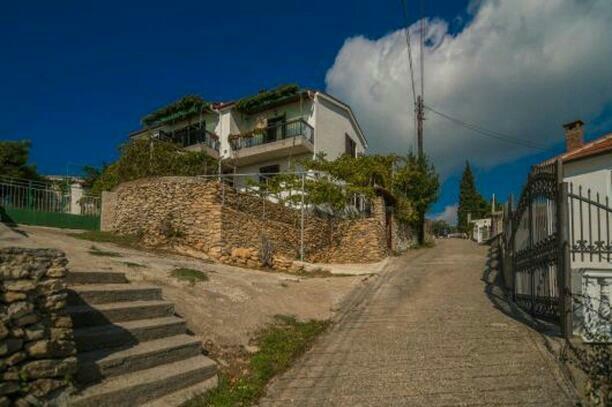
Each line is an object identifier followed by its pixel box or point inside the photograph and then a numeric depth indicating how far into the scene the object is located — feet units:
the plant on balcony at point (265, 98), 87.45
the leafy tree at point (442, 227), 195.33
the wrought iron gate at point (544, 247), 19.81
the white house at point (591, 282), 18.74
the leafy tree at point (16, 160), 82.38
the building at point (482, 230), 112.88
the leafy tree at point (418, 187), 83.10
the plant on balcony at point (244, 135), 87.36
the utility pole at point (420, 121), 98.37
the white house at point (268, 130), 86.22
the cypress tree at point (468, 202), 182.39
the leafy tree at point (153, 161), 64.85
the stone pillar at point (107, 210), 61.26
